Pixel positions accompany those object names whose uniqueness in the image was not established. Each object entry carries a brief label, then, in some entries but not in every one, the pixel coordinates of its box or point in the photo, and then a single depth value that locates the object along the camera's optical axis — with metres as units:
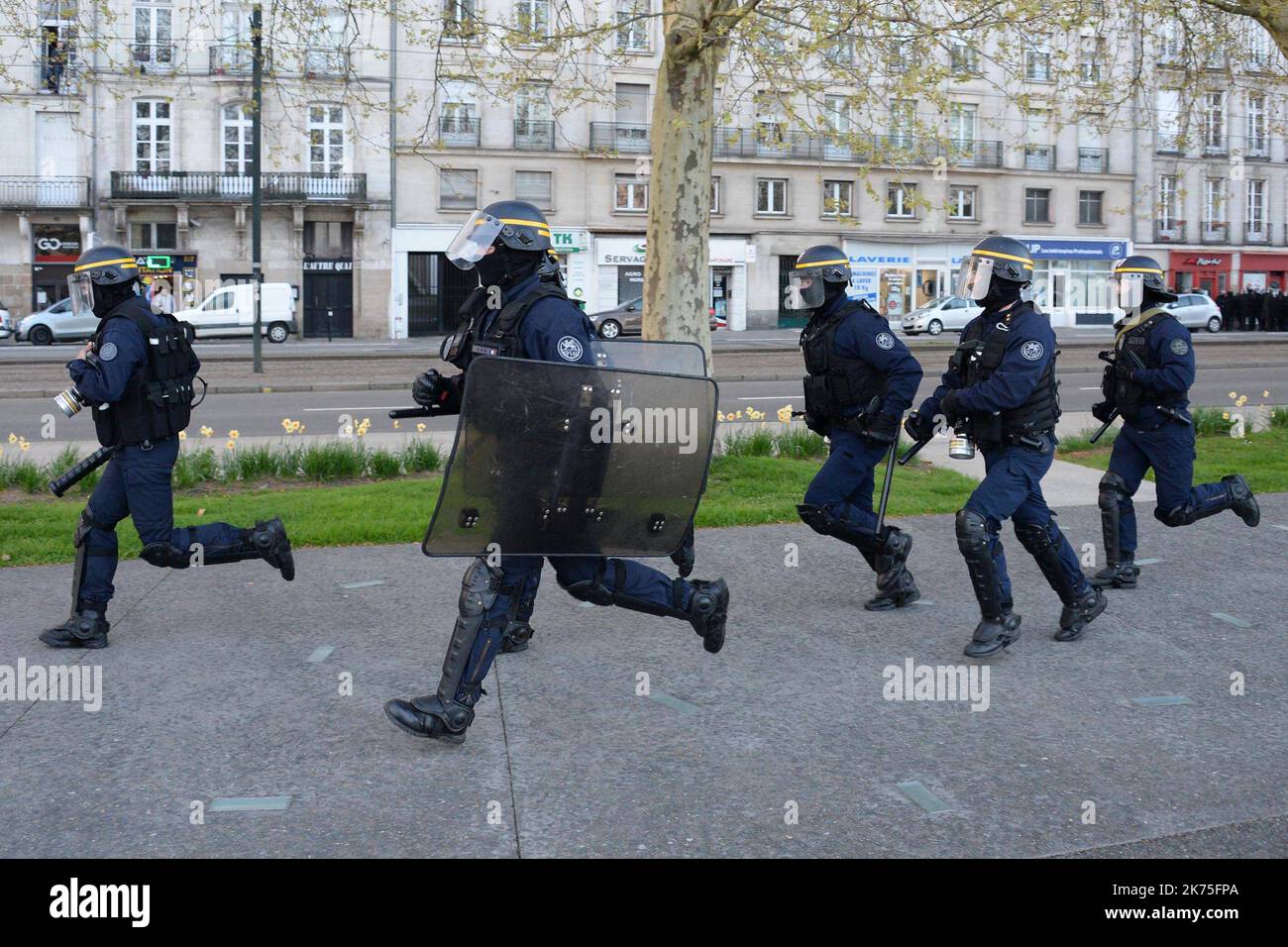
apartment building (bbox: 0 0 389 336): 41.91
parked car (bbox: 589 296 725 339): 37.25
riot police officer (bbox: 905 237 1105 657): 5.95
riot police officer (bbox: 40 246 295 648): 5.86
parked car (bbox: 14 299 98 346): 36.41
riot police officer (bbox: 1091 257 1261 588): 7.14
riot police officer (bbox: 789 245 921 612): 6.61
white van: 37.19
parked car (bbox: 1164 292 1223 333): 44.47
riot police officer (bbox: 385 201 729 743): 4.65
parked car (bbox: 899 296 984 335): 41.09
